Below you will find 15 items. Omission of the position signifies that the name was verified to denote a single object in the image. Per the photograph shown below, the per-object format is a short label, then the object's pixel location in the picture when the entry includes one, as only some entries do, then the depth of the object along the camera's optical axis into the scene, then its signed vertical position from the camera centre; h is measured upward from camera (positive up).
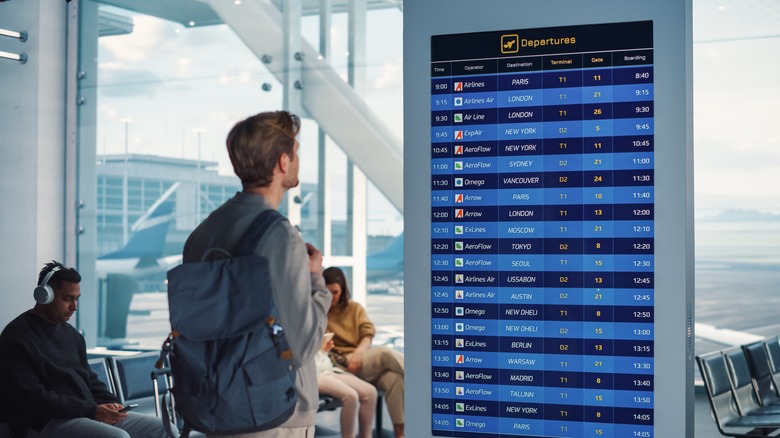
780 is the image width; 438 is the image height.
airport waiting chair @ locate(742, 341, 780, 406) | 6.32 -1.11
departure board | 2.24 -0.01
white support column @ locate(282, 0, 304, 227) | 7.54 +1.55
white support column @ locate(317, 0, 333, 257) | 7.43 +0.30
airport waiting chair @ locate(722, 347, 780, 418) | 5.95 -1.13
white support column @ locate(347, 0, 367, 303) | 7.33 +0.38
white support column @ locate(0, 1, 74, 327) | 7.70 +0.76
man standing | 2.16 -0.03
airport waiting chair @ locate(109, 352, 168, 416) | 5.29 -0.95
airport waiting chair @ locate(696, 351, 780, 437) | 5.43 -1.22
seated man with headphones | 4.07 -0.72
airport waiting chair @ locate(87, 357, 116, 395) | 5.18 -0.89
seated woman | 6.55 -0.98
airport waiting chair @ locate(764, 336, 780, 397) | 6.65 -1.09
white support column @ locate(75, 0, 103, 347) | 8.27 +0.76
